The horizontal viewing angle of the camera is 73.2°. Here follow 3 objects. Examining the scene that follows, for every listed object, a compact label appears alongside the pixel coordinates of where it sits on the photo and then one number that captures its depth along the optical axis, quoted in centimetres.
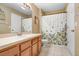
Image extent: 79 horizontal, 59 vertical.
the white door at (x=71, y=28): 127
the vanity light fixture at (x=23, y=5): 121
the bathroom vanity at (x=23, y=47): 62
